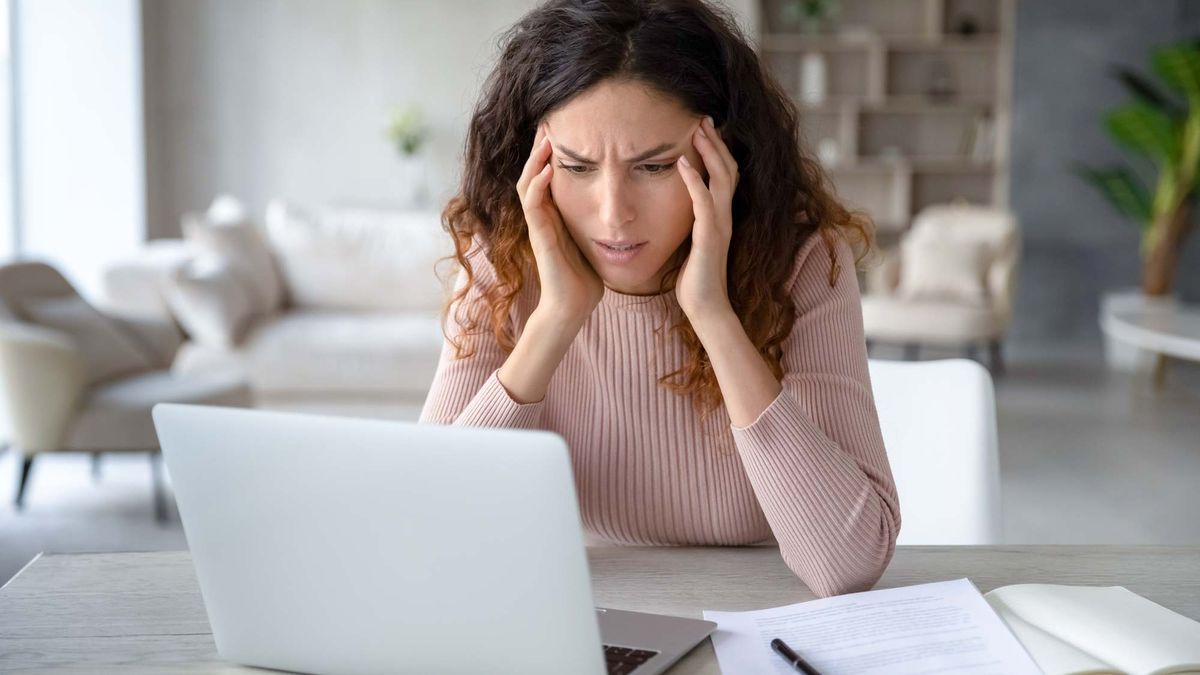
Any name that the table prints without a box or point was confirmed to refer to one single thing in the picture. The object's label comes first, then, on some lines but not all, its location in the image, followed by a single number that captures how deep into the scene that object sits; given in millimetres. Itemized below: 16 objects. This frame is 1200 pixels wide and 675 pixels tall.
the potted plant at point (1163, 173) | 6570
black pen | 933
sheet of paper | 953
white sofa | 4527
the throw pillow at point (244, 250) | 4895
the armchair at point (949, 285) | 6152
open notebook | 944
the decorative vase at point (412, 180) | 7062
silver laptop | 816
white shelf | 7555
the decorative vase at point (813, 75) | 7547
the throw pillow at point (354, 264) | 5176
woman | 1245
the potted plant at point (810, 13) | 7463
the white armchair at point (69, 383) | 3576
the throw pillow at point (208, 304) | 4465
